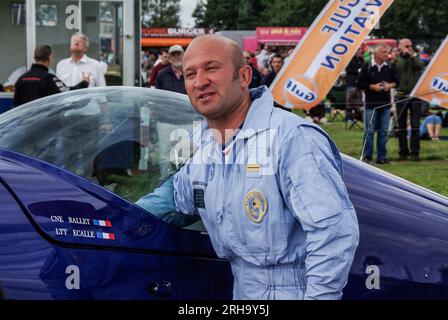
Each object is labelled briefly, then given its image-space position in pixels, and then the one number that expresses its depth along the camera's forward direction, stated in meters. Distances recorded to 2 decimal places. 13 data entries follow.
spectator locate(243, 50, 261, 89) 12.65
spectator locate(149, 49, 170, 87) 13.42
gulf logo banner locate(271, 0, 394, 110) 9.57
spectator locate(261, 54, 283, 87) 13.08
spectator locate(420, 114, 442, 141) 14.66
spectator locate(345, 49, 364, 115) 19.08
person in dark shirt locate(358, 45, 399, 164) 12.00
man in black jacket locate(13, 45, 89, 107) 8.25
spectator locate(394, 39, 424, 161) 12.65
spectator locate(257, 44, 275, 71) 23.46
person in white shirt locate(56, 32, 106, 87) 8.98
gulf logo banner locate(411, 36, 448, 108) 10.15
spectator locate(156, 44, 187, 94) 9.91
